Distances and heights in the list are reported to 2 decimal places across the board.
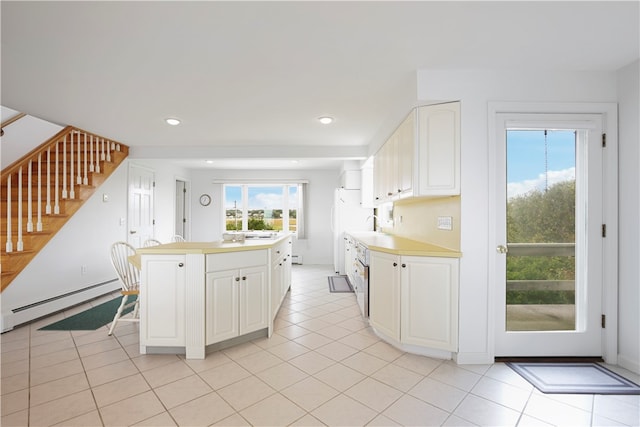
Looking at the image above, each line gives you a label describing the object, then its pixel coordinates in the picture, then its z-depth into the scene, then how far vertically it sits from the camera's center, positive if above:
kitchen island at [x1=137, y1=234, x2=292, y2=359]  2.57 -0.72
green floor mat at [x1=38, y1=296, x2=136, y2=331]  3.30 -1.24
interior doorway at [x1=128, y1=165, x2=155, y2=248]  5.41 +0.15
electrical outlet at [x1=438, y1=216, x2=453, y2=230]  2.74 -0.08
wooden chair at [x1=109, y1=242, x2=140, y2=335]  3.03 -0.68
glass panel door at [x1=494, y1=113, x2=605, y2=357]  2.55 -0.17
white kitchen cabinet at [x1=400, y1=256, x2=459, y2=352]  2.53 -0.74
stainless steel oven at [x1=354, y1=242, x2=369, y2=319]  3.23 -0.73
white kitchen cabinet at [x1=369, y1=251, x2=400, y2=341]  2.71 -0.74
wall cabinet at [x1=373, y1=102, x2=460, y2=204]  2.57 +0.55
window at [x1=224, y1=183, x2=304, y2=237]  7.80 +0.17
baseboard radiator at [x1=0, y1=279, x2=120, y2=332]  3.25 -1.13
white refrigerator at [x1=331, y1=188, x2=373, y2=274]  6.10 -0.04
